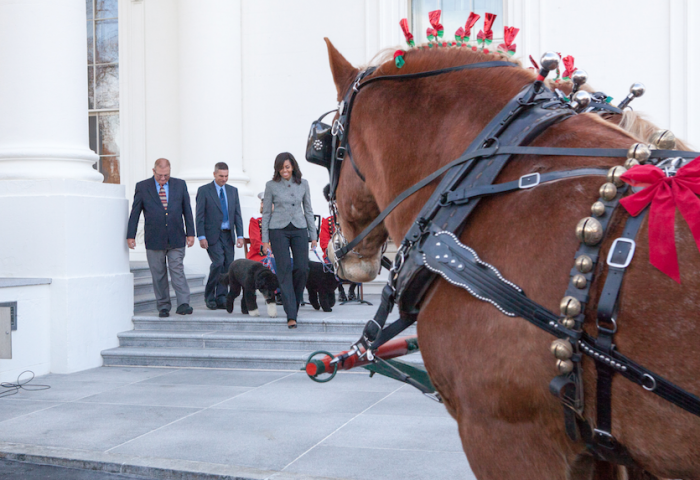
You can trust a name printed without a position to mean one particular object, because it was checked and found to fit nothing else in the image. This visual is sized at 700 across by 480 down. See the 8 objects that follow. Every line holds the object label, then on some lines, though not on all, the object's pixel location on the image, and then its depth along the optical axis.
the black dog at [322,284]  8.67
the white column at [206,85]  10.93
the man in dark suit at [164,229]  8.52
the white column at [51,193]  7.17
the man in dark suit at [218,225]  9.24
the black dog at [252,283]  8.23
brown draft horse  1.41
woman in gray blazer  7.98
